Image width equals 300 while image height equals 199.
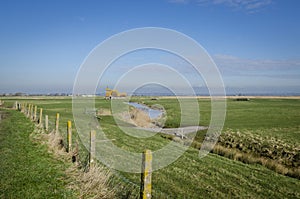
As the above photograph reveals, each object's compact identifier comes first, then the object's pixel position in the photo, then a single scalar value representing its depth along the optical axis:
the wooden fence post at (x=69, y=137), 12.81
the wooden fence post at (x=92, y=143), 10.19
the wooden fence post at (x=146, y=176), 5.98
